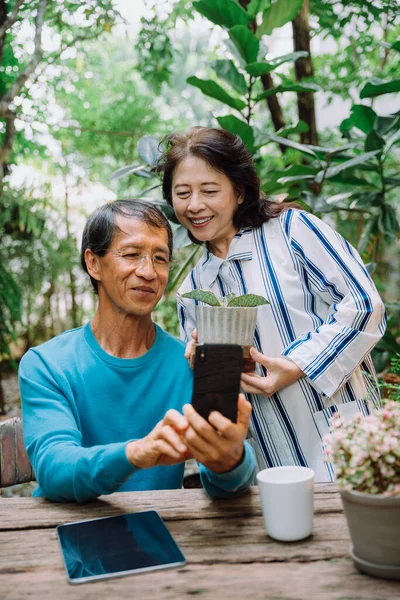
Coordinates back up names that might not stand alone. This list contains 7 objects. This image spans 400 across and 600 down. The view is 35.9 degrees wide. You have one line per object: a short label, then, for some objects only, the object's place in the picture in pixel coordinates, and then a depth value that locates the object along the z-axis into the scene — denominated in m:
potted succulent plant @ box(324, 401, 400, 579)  0.93
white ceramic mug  1.08
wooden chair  1.66
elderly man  1.27
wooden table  0.95
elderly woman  1.63
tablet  1.02
